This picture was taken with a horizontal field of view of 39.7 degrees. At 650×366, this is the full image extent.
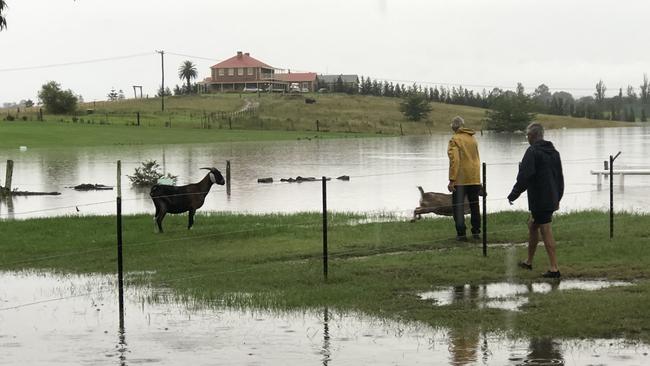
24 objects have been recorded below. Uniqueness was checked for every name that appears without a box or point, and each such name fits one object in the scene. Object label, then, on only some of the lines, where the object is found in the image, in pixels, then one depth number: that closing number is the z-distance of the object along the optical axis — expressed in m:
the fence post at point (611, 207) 14.89
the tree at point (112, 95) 195.12
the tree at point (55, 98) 119.81
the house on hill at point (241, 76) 187.25
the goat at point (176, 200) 18.70
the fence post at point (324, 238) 11.72
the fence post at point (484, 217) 13.13
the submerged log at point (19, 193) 31.97
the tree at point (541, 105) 167.88
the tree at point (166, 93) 182.05
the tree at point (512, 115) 144.75
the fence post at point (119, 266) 10.26
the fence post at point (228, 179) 32.03
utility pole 146.59
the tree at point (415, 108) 148.75
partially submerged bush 36.56
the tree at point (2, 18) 18.98
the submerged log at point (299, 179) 36.59
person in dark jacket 11.86
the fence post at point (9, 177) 32.06
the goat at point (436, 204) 17.27
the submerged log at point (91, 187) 35.31
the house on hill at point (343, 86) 192.38
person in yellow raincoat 15.30
